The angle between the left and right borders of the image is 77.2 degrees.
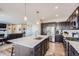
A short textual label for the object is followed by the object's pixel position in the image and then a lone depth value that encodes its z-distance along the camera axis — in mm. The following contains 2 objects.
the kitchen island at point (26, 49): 1403
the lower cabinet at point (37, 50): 1455
